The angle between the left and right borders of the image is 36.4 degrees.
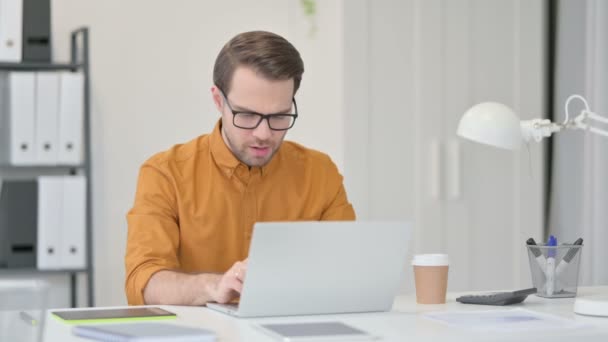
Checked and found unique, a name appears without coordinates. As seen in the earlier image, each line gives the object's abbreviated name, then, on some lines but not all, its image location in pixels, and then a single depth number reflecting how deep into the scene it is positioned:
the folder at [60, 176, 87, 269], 3.48
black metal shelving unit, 3.50
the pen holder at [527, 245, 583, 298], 2.17
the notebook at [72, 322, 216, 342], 1.41
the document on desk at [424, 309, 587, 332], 1.62
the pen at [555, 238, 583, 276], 2.18
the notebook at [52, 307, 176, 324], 1.67
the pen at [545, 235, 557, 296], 2.17
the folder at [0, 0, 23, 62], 3.37
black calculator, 1.99
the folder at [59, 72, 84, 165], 3.46
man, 2.22
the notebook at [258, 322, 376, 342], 1.48
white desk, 1.53
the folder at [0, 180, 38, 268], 3.42
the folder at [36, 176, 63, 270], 3.45
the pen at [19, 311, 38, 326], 1.04
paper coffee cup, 2.03
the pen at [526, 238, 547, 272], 2.19
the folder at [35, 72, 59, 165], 3.45
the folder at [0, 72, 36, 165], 3.42
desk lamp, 2.08
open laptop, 1.67
